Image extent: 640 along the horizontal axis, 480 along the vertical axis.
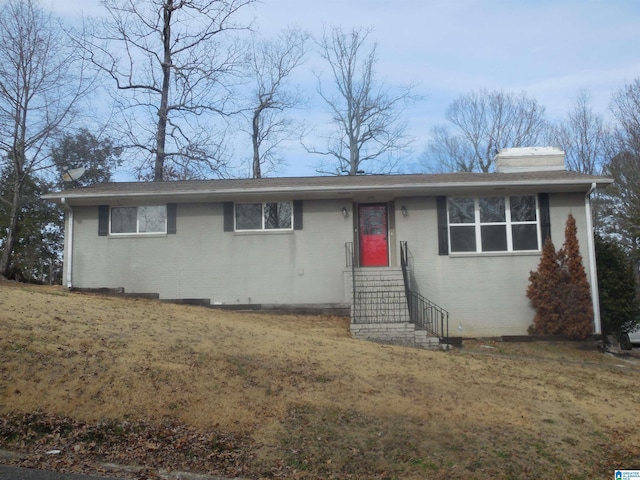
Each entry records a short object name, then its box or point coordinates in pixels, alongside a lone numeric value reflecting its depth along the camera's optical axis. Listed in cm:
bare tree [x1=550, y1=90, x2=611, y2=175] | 3055
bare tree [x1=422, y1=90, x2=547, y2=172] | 3409
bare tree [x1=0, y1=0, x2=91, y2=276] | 1991
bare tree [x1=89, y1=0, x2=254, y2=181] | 2619
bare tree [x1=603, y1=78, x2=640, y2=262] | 2553
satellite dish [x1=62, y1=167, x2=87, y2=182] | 1783
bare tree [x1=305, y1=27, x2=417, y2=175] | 3366
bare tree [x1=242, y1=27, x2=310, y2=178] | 3328
